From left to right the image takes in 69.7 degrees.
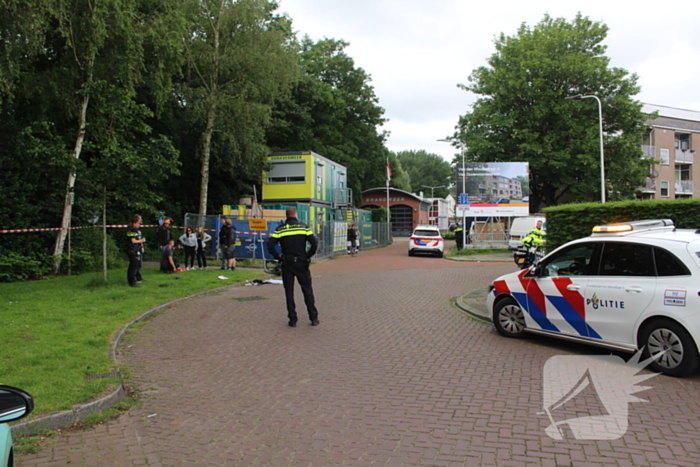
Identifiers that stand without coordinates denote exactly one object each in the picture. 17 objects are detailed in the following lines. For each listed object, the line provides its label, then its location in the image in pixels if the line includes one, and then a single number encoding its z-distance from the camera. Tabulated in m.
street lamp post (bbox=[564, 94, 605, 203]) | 27.14
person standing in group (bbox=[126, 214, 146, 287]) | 12.50
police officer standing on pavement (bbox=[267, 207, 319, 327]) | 8.42
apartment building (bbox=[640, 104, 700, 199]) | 47.16
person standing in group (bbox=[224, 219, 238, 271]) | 16.98
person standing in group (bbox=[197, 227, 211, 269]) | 17.67
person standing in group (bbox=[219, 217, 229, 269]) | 16.98
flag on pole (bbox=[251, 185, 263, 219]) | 21.40
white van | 28.44
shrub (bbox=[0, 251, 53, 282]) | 13.98
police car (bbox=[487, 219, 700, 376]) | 5.47
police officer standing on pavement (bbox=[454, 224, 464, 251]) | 31.56
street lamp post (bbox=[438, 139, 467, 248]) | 30.80
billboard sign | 30.42
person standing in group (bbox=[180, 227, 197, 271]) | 17.06
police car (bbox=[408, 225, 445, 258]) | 27.59
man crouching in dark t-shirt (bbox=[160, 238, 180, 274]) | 15.59
